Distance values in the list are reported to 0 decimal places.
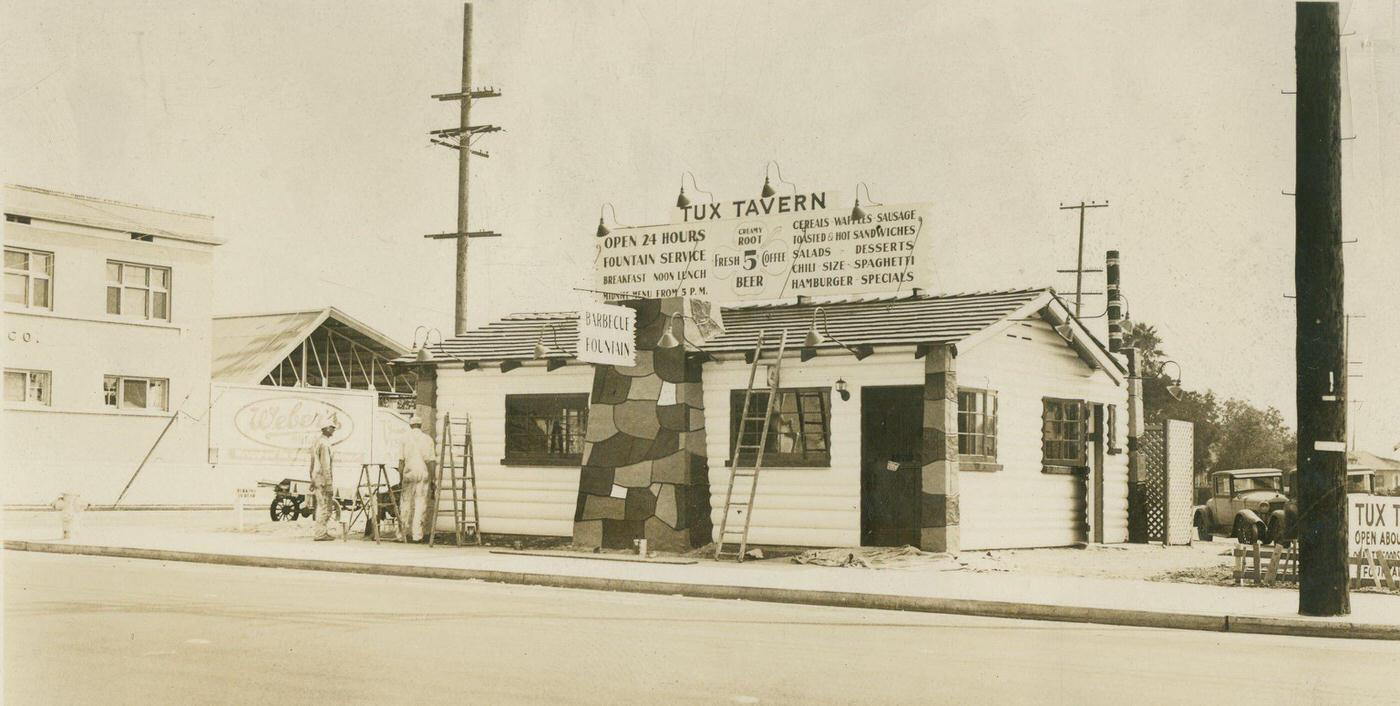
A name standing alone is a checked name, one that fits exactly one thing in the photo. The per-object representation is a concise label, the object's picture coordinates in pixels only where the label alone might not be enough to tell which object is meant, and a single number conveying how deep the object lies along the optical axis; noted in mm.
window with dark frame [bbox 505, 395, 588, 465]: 21719
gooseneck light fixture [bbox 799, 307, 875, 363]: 19078
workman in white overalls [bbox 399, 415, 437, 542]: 22109
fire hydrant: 21859
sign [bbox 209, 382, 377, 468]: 37125
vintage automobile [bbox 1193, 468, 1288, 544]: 29297
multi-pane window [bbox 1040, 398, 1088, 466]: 22266
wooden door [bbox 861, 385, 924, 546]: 19422
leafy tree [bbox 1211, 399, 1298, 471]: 68375
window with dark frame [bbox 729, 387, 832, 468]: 19578
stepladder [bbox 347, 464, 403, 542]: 22766
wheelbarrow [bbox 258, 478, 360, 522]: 30984
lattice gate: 24531
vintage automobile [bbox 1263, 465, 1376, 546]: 26188
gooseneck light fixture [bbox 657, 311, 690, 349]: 20016
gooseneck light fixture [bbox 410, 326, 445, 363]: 23020
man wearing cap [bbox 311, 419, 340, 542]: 23000
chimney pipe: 30031
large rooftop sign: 19828
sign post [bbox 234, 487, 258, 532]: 25375
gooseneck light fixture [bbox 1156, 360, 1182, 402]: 27181
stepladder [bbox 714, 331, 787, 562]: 19734
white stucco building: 32531
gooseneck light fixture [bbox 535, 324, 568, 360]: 21266
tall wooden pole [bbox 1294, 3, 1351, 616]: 12430
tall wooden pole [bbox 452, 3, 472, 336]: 31016
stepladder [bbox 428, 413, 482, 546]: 21797
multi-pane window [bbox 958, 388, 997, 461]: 19641
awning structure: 41969
